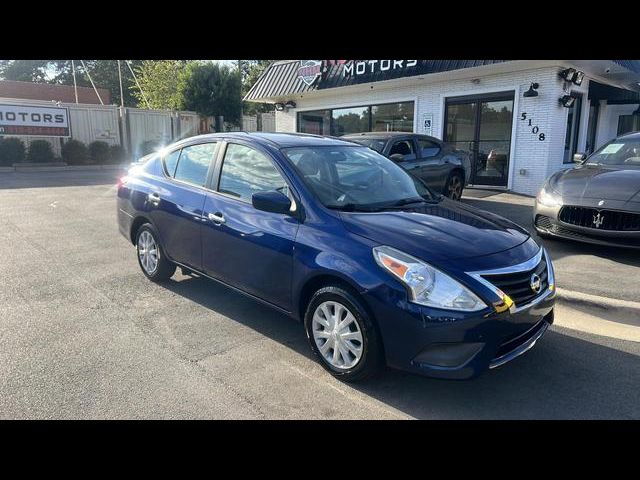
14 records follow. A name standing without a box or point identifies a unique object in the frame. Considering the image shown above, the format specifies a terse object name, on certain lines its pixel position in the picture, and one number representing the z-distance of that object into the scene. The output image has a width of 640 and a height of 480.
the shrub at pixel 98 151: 22.45
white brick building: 11.10
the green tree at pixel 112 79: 52.06
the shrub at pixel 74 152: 21.52
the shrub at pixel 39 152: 20.47
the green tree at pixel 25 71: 59.02
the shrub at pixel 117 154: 23.20
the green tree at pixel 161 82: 32.90
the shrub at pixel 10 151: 19.33
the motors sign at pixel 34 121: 20.47
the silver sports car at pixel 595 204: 5.42
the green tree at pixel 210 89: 27.66
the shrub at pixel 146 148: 24.52
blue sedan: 2.82
